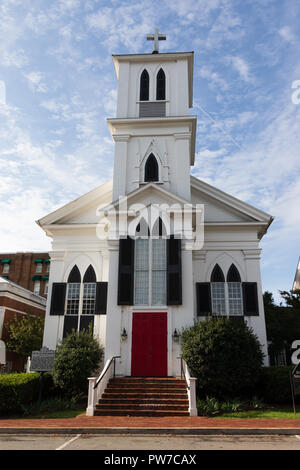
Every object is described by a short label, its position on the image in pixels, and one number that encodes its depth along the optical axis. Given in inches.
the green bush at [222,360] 563.5
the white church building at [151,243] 658.8
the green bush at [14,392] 531.8
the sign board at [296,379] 512.7
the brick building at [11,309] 1037.8
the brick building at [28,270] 2426.2
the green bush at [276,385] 586.6
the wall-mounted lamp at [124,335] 646.5
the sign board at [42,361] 619.4
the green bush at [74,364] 609.0
